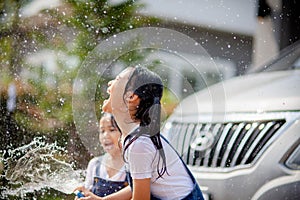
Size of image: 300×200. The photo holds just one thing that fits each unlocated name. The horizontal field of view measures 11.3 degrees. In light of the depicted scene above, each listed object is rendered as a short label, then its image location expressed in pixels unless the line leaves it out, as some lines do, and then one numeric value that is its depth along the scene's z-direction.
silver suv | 5.24
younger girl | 5.46
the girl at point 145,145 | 5.13
